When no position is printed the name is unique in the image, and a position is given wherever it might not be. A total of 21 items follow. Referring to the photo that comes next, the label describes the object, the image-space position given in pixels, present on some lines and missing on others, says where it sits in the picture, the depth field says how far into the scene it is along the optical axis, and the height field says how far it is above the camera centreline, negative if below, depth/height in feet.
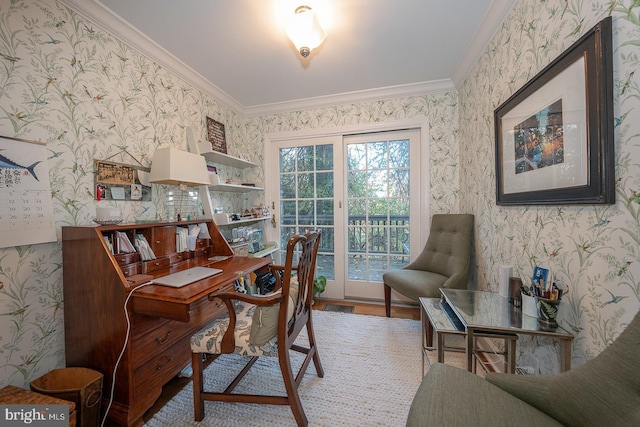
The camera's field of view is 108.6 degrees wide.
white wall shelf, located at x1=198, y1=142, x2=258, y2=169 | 7.29 +1.97
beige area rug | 4.16 -3.71
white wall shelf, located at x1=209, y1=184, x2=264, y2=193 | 7.87 +0.95
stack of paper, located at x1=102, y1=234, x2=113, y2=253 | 4.31 -0.48
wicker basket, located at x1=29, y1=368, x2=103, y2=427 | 3.55 -2.80
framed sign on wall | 8.11 +2.86
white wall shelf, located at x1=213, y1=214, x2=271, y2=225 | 7.41 -0.17
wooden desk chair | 3.76 -2.10
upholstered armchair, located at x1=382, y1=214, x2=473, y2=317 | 6.47 -1.74
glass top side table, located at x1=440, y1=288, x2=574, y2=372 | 3.21 -1.81
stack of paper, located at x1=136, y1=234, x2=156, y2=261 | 4.92 -0.72
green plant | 9.12 -2.91
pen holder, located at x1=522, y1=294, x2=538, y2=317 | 3.62 -1.58
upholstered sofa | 2.11 -2.11
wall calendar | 3.71 +0.39
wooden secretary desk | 3.82 -1.79
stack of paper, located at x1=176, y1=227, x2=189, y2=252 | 5.84 -0.65
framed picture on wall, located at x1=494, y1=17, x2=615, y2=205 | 2.77 +1.16
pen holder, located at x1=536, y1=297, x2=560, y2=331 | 3.33 -1.57
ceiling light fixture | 4.75 +3.85
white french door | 8.86 +0.46
